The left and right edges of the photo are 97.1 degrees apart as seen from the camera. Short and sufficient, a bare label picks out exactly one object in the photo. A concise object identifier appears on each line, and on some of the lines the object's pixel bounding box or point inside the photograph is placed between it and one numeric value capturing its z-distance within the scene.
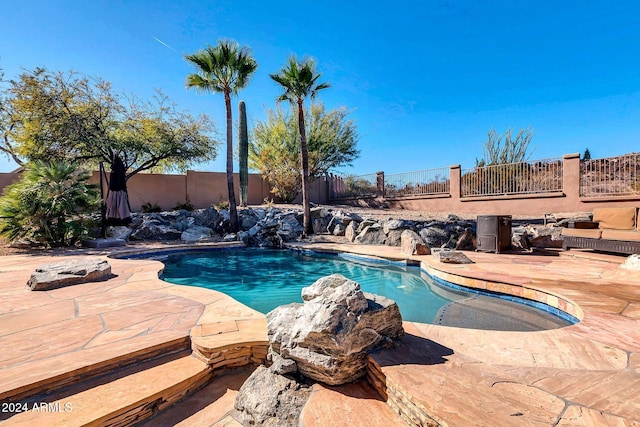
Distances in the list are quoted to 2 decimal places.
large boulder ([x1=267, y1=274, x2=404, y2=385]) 1.81
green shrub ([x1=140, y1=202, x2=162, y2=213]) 13.08
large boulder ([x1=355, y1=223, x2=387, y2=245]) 8.87
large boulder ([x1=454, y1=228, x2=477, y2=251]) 7.28
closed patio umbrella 8.75
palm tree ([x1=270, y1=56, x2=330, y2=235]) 9.00
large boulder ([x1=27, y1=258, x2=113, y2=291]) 3.82
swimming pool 3.39
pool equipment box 6.36
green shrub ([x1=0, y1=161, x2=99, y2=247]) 7.20
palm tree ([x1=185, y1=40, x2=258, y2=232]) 9.60
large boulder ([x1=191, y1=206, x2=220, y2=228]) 11.73
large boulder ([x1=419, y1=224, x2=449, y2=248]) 7.73
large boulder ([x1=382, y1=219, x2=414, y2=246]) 8.49
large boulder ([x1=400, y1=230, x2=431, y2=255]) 6.70
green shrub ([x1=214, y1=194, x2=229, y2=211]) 12.77
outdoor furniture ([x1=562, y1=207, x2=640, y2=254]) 4.75
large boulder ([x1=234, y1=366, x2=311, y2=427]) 1.68
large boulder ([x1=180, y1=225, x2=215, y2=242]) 10.35
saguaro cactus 13.80
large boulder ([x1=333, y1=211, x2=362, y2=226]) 10.58
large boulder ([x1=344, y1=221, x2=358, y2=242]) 9.69
